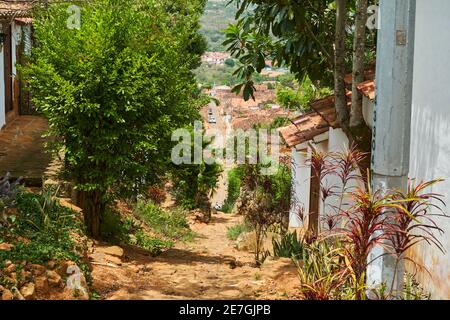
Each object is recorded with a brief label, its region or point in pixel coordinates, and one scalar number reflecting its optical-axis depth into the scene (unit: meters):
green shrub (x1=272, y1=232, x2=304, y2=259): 10.75
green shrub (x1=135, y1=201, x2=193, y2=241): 17.27
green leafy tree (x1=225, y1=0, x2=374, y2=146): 9.88
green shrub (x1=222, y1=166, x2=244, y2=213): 28.33
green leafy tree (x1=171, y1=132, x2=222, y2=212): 21.72
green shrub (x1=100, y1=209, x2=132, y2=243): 12.22
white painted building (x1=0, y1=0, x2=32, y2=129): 16.16
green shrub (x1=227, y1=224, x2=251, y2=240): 17.41
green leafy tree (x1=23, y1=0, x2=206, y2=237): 10.62
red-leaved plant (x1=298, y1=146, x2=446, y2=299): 4.44
